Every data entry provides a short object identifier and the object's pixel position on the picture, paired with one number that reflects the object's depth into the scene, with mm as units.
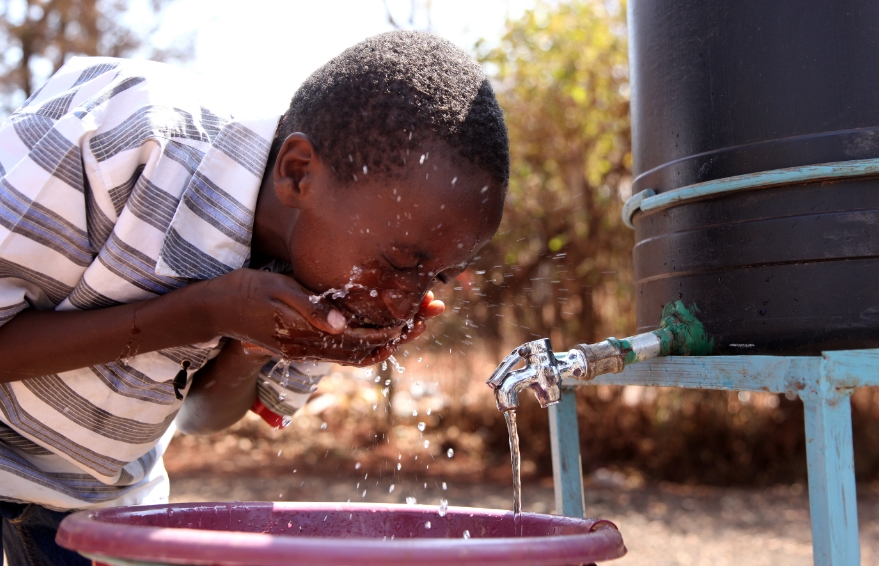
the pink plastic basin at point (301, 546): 736
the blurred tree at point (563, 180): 4871
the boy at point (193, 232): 1322
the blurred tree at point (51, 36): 7219
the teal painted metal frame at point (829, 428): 1009
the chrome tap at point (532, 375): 1231
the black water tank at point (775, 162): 1222
